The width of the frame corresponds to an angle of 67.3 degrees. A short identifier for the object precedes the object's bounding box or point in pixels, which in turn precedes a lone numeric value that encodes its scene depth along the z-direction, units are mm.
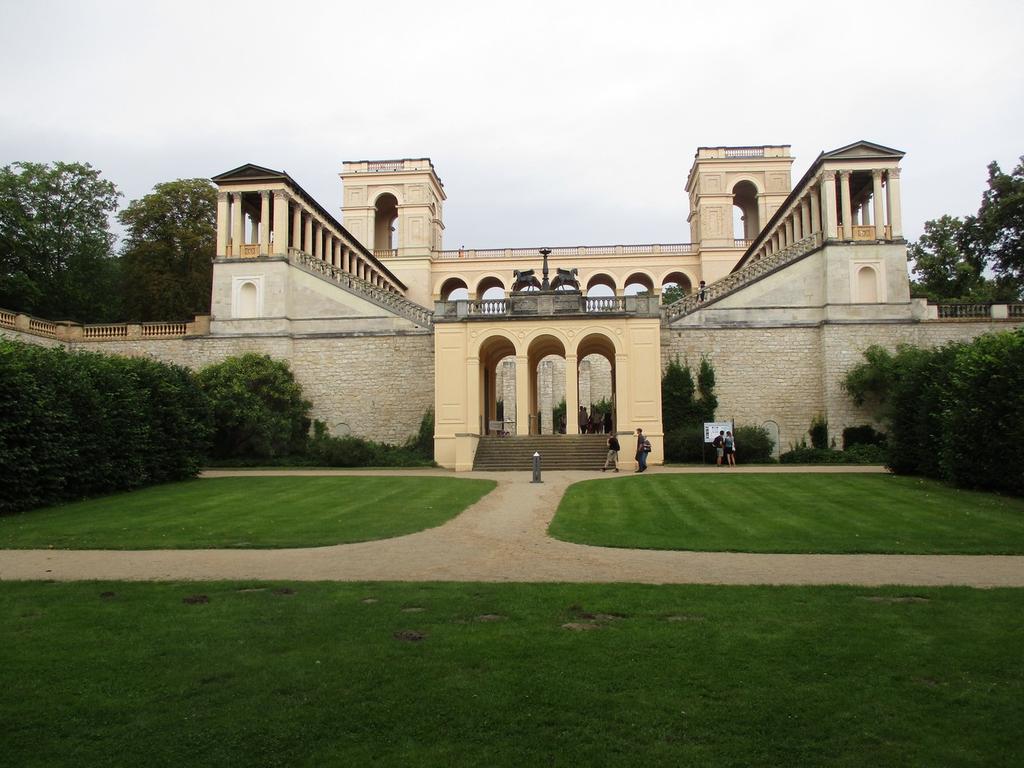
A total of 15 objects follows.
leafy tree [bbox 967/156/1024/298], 40719
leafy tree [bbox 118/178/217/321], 46000
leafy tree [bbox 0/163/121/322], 42562
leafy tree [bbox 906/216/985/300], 46094
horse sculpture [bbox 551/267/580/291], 37431
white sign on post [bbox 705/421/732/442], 30672
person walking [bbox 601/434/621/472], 27703
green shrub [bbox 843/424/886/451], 36156
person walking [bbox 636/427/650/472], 28219
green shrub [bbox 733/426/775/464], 34000
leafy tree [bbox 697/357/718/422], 37250
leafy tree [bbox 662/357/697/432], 36969
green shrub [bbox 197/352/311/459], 34469
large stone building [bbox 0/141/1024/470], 33219
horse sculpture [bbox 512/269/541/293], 37406
